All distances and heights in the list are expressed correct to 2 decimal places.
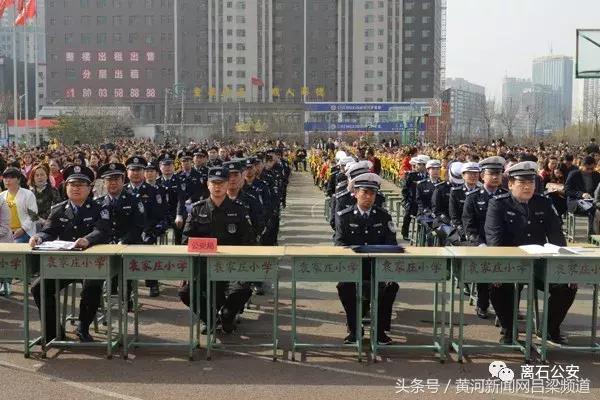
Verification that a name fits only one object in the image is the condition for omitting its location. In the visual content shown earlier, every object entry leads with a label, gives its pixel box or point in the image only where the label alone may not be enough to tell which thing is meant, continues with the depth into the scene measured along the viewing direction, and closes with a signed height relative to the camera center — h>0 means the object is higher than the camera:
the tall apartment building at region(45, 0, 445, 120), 90.25 +12.20
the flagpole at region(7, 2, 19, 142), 37.00 +4.60
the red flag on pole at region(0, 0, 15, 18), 33.41 +6.39
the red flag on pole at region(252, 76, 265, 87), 87.78 +8.02
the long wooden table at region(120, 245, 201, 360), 7.18 -1.09
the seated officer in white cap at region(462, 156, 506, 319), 8.98 -0.65
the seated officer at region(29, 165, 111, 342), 7.63 -0.82
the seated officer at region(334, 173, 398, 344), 7.70 -0.79
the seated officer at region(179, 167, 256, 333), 8.22 -0.79
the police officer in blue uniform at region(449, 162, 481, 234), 10.34 -0.53
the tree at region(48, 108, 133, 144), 47.59 +1.43
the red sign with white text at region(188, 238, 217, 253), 7.18 -0.87
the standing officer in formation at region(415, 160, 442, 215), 12.96 -0.57
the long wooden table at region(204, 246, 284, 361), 7.12 -1.07
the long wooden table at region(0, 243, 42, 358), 7.27 -1.11
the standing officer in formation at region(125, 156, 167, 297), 10.12 -0.68
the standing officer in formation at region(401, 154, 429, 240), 14.71 -0.64
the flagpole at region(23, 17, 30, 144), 44.55 +2.21
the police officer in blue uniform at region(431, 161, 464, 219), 11.28 -0.60
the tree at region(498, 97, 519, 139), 64.31 +3.67
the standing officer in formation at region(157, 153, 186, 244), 12.59 -0.57
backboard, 20.12 +2.64
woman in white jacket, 10.20 -0.76
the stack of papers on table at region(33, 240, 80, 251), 7.18 -0.89
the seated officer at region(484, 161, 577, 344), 7.75 -0.74
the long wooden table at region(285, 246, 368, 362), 7.09 -1.05
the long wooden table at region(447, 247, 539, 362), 7.08 -1.06
